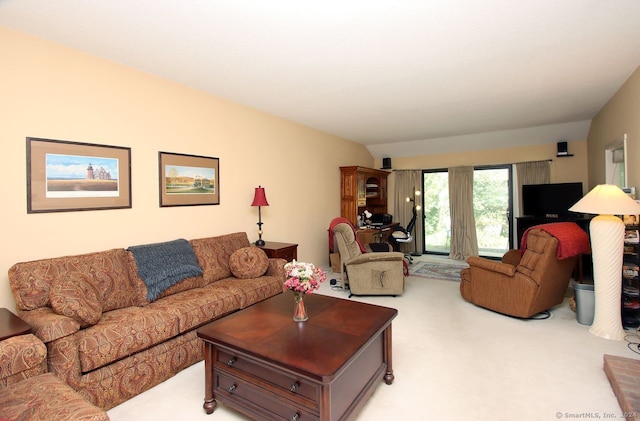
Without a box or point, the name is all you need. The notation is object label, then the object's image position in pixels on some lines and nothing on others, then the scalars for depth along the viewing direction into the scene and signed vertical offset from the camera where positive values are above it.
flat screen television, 5.41 +0.18
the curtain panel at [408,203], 7.34 +0.21
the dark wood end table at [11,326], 1.71 -0.63
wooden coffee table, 1.66 -0.84
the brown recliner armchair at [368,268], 4.17 -0.76
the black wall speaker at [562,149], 5.72 +1.09
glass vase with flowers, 2.14 -0.48
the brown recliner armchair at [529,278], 3.24 -0.76
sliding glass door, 6.54 +0.01
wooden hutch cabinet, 6.28 +0.43
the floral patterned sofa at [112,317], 1.95 -0.76
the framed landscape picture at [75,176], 2.46 +0.34
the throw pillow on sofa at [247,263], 3.47 -0.56
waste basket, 3.22 -0.99
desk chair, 6.21 -0.49
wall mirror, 4.12 +0.59
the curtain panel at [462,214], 6.68 -0.09
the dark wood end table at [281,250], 3.92 -0.48
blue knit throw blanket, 2.78 -0.47
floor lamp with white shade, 2.90 -0.48
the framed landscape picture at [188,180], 3.34 +0.39
